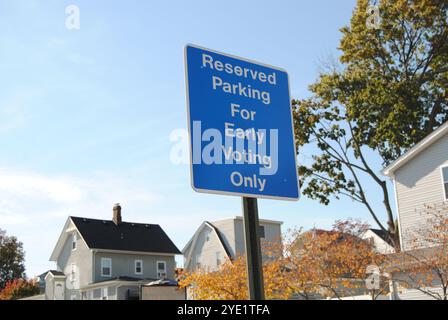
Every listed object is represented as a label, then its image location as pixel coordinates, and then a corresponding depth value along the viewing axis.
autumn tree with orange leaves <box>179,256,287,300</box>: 28.07
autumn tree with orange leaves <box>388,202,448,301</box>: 23.38
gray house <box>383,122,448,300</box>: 28.83
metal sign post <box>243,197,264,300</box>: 4.18
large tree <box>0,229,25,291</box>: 68.50
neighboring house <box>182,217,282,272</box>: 47.81
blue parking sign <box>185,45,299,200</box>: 4.21
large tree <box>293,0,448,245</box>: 37.28
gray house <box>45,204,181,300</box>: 52.19
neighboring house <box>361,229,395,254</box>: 70.12
